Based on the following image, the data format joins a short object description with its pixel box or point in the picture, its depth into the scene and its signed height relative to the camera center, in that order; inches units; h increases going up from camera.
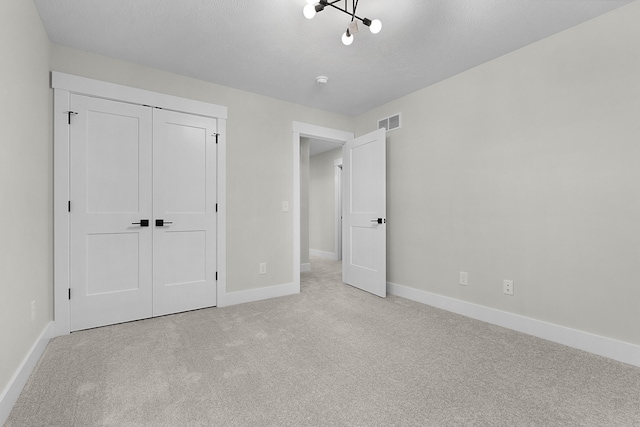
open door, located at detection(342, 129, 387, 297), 138.2 +0.9
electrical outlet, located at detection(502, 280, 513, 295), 101.5 -25.3
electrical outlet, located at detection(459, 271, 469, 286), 114.3 -25.2
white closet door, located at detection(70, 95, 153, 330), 98.4 +1.2
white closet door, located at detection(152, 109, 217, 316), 112.4 +1.3
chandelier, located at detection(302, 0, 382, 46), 68.8 +49.2
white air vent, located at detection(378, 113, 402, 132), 141.8 +46.3
